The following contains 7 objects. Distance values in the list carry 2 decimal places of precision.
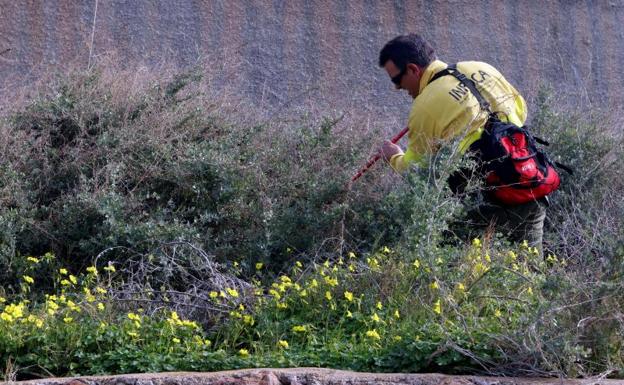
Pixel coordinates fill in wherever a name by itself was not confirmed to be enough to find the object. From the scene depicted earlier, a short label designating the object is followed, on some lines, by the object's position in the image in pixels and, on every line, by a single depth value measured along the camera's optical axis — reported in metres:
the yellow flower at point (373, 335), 9.96
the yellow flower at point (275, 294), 10.90
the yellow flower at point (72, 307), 10.38
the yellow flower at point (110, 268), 11.47
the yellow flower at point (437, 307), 10.21
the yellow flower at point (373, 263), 11.24
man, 12.58
